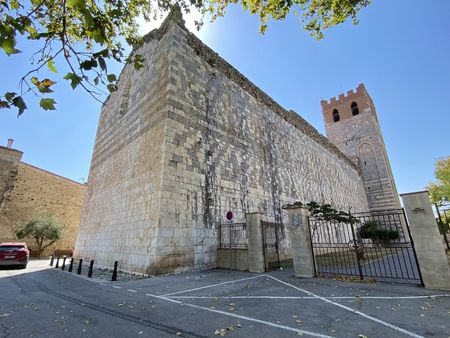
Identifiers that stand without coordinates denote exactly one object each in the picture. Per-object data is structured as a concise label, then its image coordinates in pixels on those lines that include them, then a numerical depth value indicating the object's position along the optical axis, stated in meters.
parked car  11.16
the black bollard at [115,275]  7.07
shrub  17.75
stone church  8.58
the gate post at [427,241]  5.00
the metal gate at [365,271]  6.12
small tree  20.81
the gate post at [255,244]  8.32
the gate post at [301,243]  7.06
